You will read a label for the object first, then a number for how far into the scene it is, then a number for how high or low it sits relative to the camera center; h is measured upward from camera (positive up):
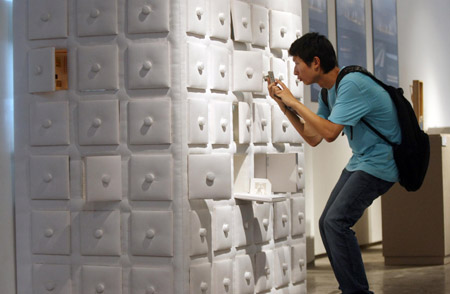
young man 3.81 -0.06
